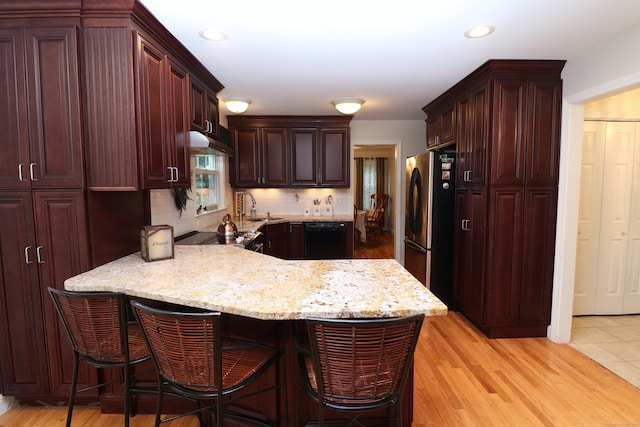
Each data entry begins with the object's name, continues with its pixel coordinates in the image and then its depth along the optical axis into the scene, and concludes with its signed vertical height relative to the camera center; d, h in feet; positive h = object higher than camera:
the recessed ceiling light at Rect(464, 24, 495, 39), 6.81 +3.46
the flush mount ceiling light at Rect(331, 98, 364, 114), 12.25 +3.29
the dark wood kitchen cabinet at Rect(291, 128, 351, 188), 15.67 +1.63
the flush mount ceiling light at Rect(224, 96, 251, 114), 12.05 +3.28
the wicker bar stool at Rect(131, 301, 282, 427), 3.96 -2.19
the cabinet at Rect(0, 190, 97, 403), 6.08 -1.79
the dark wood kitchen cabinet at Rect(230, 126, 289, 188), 15.57 +1.63
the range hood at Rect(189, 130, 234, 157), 8.54 +1.31
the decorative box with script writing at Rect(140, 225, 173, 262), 6.75 -1.12
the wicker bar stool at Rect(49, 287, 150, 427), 4.80 -2.13
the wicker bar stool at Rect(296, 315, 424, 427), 3.70 -2.07
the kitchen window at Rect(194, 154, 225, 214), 12.45 +0.37
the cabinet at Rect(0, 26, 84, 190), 5.85 +1.52
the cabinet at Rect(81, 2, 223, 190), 5.92 +1.82
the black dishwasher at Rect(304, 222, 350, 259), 15.21 -2.38
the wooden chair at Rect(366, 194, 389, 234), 26.94 -2.13
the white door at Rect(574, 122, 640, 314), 10.46 -1.14
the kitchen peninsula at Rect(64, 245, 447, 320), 4.32 -1.56
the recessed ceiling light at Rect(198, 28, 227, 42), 6.95 +3.46
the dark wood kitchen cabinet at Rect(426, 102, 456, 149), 11.89 +2.59
